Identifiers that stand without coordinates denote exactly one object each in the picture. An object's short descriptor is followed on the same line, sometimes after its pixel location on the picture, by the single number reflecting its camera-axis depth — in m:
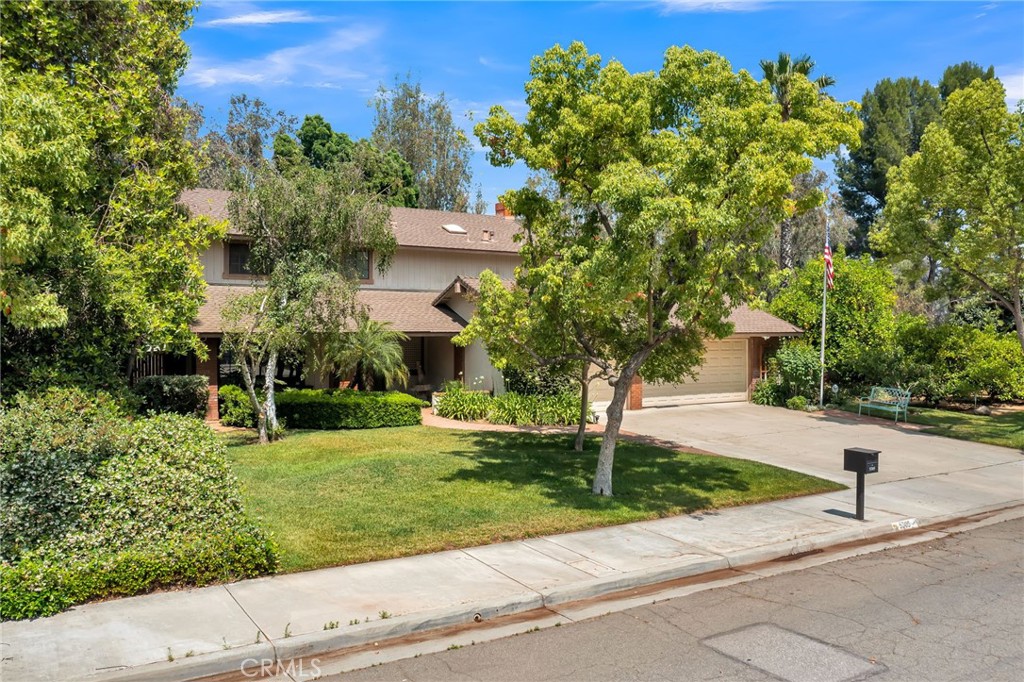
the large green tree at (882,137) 44.81
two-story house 21.59
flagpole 24.39
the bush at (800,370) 25.27
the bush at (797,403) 24.67
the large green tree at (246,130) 45.34
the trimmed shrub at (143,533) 7.02
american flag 24.05
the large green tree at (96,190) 7.73
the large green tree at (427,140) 49.28
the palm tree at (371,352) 18.17
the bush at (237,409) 18.78
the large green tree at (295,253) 15.87
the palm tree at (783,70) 29.22
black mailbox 11.25
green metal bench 22.31
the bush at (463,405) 20.50
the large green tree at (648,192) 10.36
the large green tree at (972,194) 18.05
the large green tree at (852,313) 25.75
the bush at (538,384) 20.95
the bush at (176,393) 18.66
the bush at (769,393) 25.88
